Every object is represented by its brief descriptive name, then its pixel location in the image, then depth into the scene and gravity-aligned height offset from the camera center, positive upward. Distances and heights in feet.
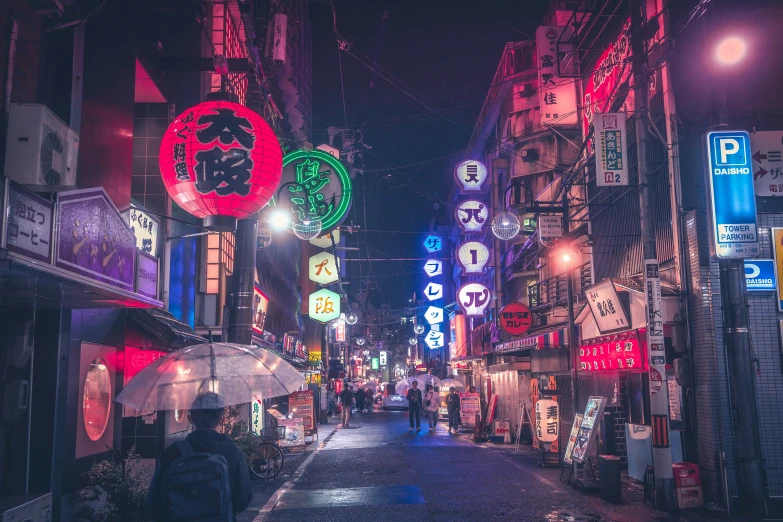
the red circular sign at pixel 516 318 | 73.51 +5.13
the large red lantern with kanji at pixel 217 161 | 29.71 +9.25
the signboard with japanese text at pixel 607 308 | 49.52 +4.28
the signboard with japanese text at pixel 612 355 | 45.39 +0.65
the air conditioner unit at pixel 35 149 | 24.97 +8.32
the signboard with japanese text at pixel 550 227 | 62.54 +12.85
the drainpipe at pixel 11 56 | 25.97 +12.38
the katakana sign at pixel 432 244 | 174.19 +31.80
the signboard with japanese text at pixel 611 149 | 49.98 +16.04
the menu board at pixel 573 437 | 48.62 -5.36
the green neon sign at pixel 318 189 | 52.42 +14.16
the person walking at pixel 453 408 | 95.04 -6.06
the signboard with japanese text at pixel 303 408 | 78.18 -4.71
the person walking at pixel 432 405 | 103.76 -6.12
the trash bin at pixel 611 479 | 41.45 -7.11
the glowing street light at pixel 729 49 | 37.88 +18.03
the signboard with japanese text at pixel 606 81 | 56.34 +25.79
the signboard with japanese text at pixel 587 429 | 45.75 -4.48
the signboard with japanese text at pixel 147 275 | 31.94 +4.67
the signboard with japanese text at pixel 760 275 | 42.29 +5.52
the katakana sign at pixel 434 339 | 173.27 +6.94
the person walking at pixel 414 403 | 99.45 -5.45
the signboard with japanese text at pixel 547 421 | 63.46 -5.33
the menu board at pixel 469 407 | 95.45 -5.92
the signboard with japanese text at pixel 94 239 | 23.24 +5.04
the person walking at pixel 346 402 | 109.60 -5.85
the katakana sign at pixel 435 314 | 163.53 +12.61
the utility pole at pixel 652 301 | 39.17 +3.79
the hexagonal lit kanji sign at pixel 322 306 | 112.88 +10.29
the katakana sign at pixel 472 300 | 104.12 +10.16
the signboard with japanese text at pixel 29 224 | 19.58 +4.45
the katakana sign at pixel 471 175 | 96.84 +27.67
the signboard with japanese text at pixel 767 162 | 43.16 +12.92
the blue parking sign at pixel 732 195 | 36.63 +9.57
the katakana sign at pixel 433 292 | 155.35 +17.16
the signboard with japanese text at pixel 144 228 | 43.04 +9.40
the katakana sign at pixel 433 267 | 153.17 +22.53
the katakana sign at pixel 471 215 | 96.17 +21.59
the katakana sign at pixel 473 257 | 101.45 +16.36
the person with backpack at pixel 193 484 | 16.42 -2.84
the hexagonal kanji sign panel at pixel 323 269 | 109.87 +16.07
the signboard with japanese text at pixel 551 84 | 70.28 +29.60
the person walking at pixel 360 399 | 159.63 -7.71
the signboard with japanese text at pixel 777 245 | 42.55 +7.44
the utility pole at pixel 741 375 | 34.55 -0.65
